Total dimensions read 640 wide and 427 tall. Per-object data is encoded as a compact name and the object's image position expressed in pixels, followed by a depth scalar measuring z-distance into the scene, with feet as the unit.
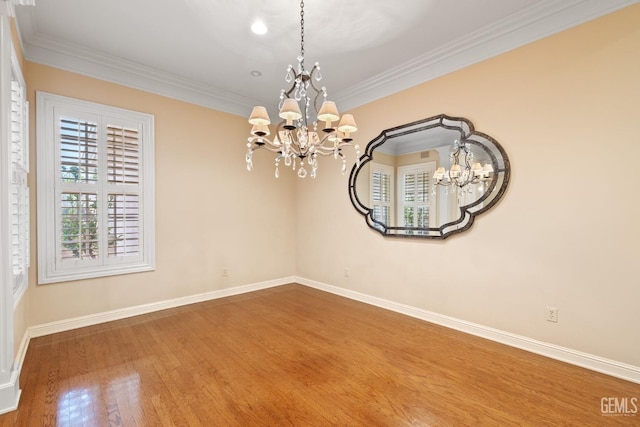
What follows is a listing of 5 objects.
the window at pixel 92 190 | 10.07
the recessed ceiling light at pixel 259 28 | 8.93
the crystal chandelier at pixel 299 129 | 7.34
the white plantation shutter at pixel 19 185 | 7.43
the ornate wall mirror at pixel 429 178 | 9.94
